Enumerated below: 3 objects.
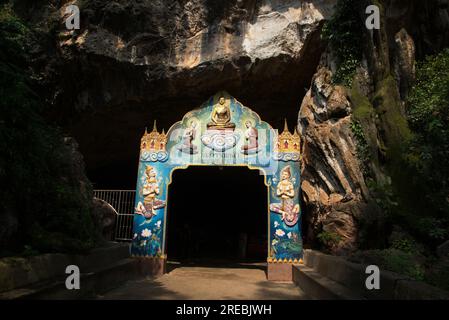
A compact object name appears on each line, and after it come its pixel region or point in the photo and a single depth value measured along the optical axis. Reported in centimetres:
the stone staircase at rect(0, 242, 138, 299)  373
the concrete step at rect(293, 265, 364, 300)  441
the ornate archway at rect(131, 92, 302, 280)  909
